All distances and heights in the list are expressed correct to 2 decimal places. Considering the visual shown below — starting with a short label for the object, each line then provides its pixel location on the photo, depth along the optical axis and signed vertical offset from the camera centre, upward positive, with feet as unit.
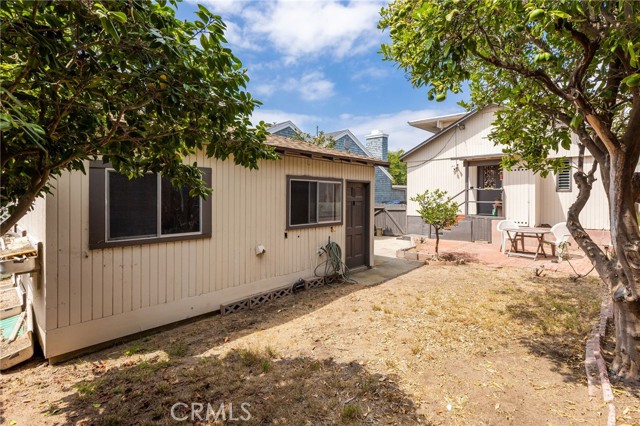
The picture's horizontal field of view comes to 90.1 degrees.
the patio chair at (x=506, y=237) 31.99 -2.53
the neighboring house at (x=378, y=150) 70.12 +14.71
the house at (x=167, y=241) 12.51 -1.42
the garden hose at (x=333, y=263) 23.89 -3.81
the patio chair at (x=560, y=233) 28.14 -1.85
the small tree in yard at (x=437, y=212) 29.96 +0.06
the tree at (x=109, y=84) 5.66 +2.83
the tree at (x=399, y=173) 125.18 +15.77
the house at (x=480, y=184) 37.19 +3.86
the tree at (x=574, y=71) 7.69 +4.18
